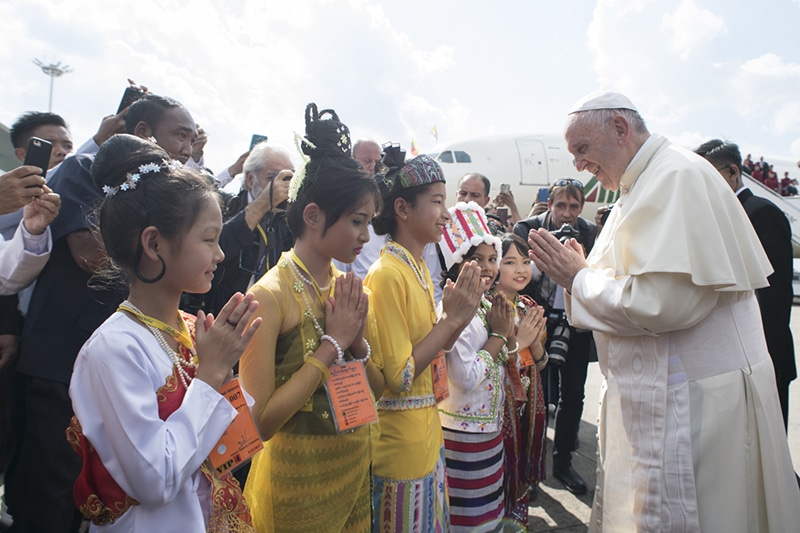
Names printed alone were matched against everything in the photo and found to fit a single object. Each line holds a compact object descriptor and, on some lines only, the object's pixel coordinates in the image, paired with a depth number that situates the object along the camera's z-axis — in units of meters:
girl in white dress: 1.27
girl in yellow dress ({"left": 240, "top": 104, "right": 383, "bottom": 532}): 1.73
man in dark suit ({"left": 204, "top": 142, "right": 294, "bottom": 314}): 3.21
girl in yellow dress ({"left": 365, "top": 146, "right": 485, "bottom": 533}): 2.11
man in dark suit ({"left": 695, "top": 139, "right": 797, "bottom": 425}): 3.64
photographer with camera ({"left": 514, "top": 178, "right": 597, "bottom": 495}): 3.96
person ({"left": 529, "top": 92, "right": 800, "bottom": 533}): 2.09
